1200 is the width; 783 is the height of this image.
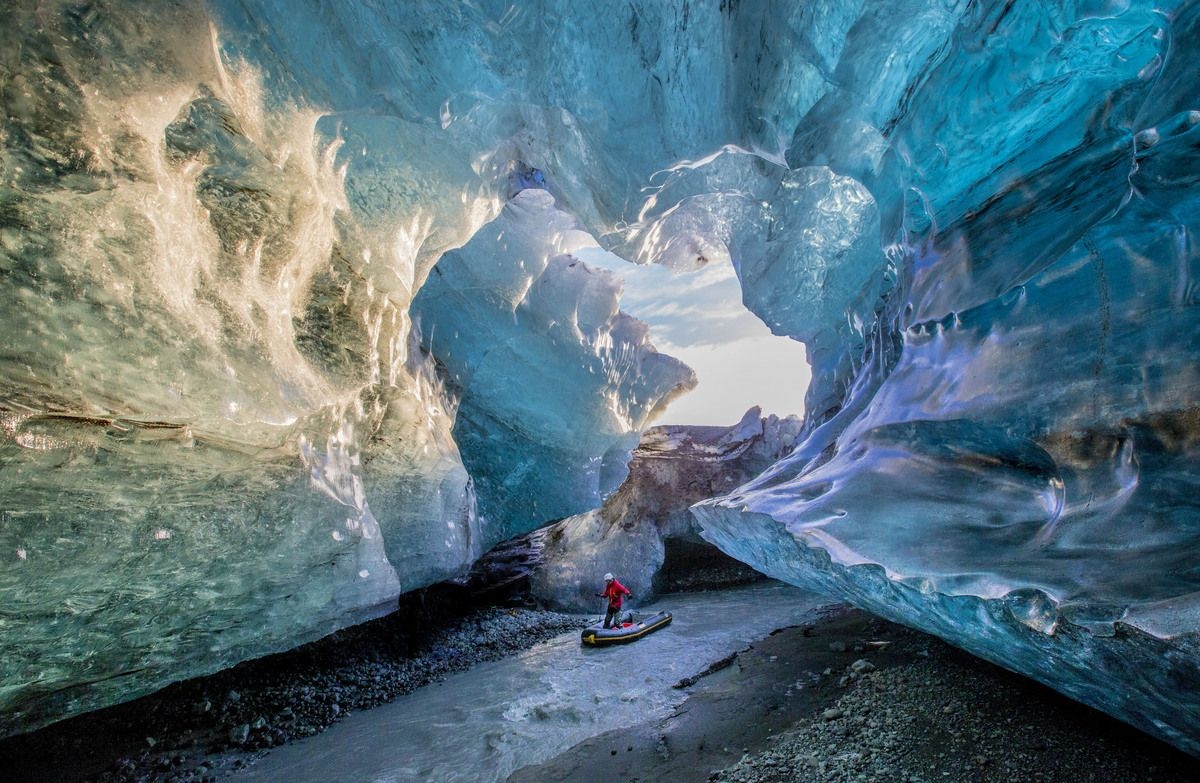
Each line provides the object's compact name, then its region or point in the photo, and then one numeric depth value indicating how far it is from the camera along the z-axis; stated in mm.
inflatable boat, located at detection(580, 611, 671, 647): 7988
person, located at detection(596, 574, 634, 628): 8656
